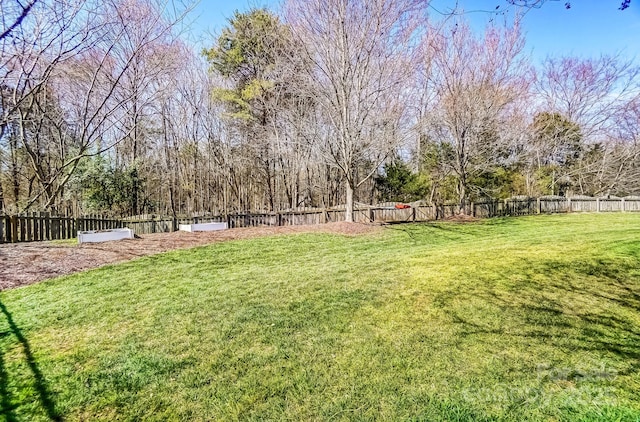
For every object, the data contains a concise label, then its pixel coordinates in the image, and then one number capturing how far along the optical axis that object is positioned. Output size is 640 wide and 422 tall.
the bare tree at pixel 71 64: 5.93
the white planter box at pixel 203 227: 10.27
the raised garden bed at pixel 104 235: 7.75
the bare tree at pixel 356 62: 10.30
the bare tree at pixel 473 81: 14.04
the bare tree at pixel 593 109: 18.69
